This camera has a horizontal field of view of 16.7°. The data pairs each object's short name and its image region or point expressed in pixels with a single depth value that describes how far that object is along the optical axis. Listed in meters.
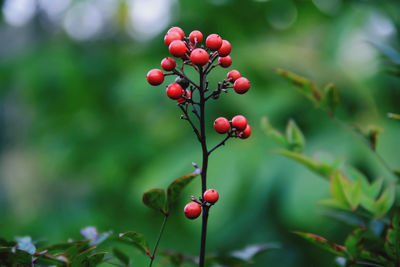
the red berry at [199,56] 0.64
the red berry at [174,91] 0.64
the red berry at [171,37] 0.66
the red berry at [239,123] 0.66
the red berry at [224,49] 0.66
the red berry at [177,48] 0.65
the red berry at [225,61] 0.67
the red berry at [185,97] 0.65
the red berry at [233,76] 0.67
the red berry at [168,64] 0.65
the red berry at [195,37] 0.67
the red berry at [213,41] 0.65
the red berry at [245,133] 0.66
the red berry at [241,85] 0.66
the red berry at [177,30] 0.66
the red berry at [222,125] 0.65
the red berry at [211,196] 0.63
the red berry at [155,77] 0.66
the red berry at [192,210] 0.64
